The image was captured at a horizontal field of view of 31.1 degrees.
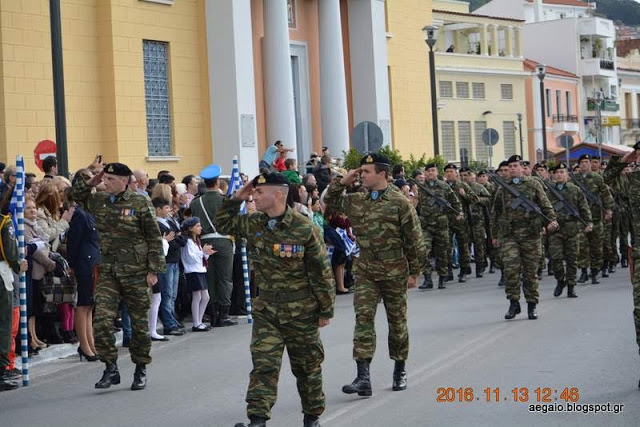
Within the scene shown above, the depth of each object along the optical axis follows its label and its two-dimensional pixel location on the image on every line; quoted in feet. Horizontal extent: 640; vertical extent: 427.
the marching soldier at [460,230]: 70.33
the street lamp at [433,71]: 96.27
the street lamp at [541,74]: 136.36
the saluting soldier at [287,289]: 25.94
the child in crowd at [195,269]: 49.93
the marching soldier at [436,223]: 66.69
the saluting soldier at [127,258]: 35.19
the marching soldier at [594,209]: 65.46
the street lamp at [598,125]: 145.38
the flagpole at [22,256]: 36.52
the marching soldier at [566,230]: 58.08
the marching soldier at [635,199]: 32.35
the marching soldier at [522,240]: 48.24
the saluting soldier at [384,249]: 33.19
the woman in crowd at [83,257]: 40.50
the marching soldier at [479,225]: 73.72
